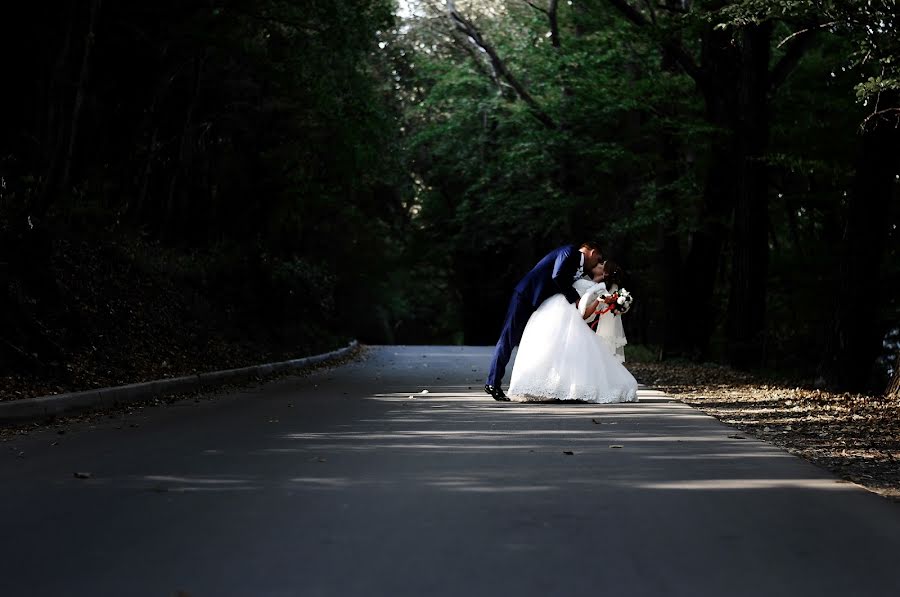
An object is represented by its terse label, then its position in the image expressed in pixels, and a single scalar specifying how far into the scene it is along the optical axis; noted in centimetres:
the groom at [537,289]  1853
